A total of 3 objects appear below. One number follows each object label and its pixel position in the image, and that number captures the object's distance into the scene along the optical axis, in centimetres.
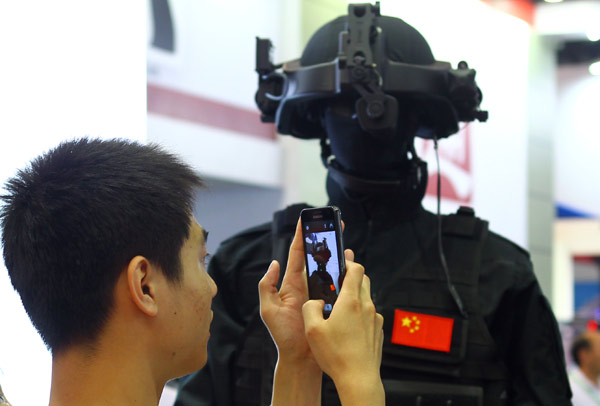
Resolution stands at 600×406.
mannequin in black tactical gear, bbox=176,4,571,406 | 166
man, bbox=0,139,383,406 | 105
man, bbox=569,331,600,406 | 486
